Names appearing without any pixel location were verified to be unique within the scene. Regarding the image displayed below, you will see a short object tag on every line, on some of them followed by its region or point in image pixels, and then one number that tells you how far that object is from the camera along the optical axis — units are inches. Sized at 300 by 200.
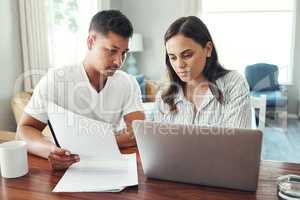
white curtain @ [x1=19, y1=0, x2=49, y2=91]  114.7
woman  53.2
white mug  41.1
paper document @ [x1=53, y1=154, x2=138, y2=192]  38.6
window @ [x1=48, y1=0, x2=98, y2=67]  136.3
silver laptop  33.7
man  54.1
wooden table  36.3
